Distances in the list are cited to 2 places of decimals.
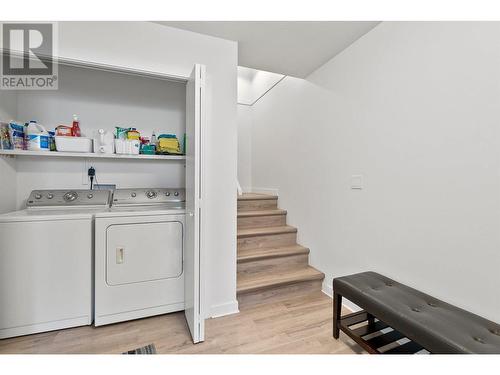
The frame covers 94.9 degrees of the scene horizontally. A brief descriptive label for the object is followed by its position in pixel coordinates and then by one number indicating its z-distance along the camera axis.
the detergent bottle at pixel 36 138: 1.83
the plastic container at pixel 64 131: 1.93
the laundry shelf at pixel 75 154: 1.70
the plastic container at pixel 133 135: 2.09
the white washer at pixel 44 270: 1.60
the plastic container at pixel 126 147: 2.02
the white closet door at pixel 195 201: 1.52
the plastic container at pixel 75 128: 1.99
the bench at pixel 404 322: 1.04
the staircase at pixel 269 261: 2.22
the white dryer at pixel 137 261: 1.79
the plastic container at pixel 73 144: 1.88
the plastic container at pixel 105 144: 1.99
